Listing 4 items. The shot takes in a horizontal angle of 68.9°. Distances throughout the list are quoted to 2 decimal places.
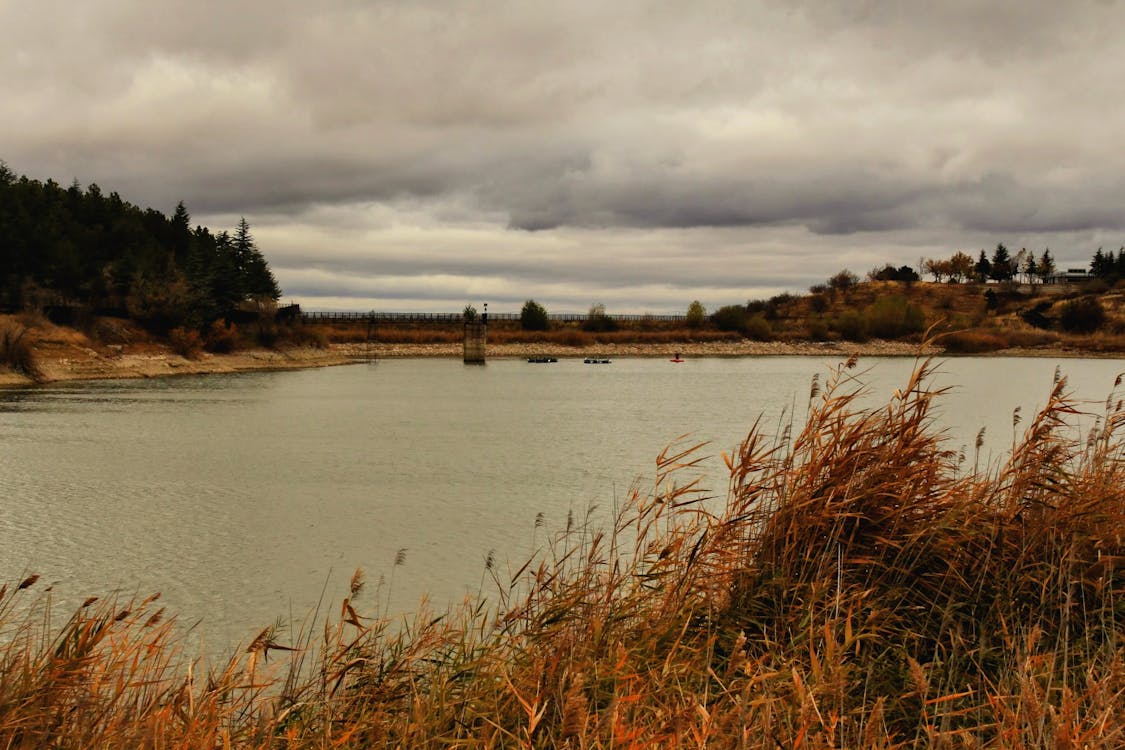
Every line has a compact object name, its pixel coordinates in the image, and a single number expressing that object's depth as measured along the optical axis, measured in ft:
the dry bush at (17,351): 213.46
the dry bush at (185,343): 292.81
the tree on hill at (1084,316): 493.36
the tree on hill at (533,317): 525.34
